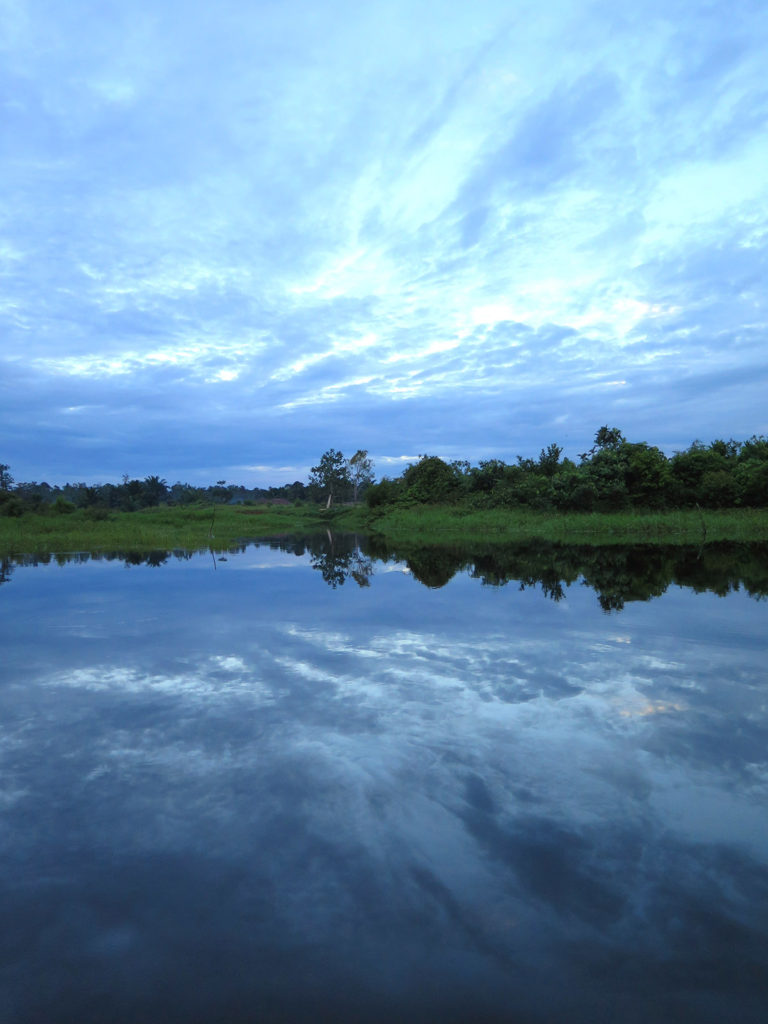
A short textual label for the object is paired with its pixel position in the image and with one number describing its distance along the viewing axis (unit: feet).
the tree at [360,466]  280.92
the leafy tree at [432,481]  167.94
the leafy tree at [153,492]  276.62
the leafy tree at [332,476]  277.23
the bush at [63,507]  136.61
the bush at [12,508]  122.83
